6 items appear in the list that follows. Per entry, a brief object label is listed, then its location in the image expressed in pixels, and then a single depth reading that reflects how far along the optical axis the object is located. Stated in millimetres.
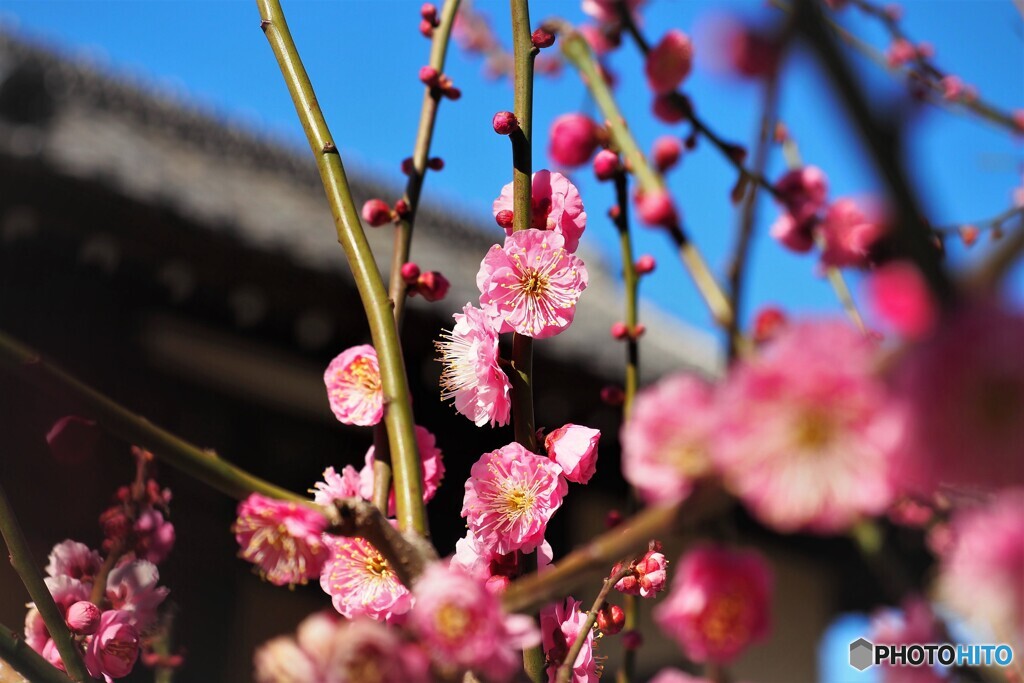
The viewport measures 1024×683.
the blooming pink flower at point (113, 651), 583
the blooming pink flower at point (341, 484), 571
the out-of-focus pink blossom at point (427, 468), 568
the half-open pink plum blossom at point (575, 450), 543
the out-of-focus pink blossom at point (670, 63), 464
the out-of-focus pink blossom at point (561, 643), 544
